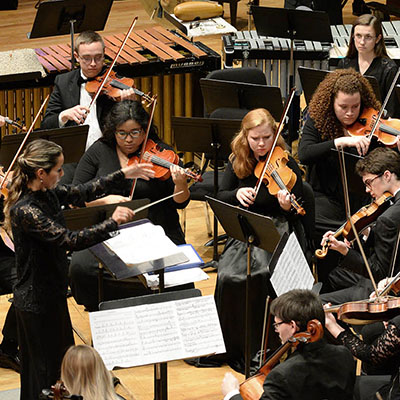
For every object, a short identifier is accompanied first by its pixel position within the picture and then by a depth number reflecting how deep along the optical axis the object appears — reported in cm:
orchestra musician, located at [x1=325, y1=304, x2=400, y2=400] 732
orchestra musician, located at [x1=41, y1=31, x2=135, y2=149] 1156
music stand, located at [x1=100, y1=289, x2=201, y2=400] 754
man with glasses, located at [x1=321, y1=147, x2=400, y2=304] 885
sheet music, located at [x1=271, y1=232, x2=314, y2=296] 766
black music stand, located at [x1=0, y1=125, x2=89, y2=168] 1017
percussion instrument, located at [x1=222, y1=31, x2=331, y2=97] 1459
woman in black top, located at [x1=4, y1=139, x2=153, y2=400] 791
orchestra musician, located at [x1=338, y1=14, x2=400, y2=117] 1231
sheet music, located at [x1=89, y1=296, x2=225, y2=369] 703
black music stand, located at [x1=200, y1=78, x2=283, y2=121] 1192
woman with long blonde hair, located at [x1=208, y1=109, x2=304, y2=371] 982
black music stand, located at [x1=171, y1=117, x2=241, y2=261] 1105
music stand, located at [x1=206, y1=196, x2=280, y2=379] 851
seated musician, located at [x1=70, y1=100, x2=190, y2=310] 1008
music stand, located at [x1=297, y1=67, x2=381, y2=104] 1205
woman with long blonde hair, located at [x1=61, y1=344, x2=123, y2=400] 641
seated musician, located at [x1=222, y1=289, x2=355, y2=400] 650
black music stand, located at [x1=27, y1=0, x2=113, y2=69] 1259
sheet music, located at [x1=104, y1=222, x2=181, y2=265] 798
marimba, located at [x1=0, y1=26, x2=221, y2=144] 1336
